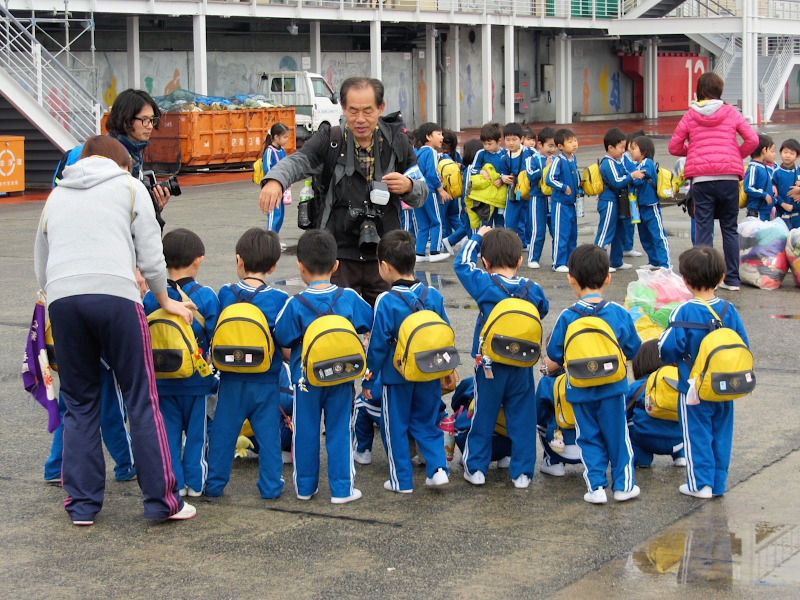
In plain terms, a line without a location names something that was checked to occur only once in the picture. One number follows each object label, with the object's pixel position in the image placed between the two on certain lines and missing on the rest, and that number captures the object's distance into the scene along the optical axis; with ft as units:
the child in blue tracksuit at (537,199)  39.73
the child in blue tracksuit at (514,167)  40.55
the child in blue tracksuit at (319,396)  16.69
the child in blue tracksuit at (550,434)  17.93
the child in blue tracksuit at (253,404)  16.94
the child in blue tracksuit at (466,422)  18.42
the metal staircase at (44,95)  71.26
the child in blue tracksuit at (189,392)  16.97
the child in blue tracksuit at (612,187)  37.50
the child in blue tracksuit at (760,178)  35.94
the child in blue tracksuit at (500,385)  17.44
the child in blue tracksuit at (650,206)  37.81
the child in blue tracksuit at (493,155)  40.57
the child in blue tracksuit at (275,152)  46.47
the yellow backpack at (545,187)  39.32
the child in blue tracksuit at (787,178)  36.58
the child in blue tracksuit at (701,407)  16.70
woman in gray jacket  15.20
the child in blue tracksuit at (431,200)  41.22
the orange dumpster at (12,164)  68.54
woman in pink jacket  32.37
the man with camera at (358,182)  19.26
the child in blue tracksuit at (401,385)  17.15
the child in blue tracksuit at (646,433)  17.98
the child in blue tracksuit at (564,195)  38.09
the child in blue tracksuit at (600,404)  16.67
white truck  105.29
